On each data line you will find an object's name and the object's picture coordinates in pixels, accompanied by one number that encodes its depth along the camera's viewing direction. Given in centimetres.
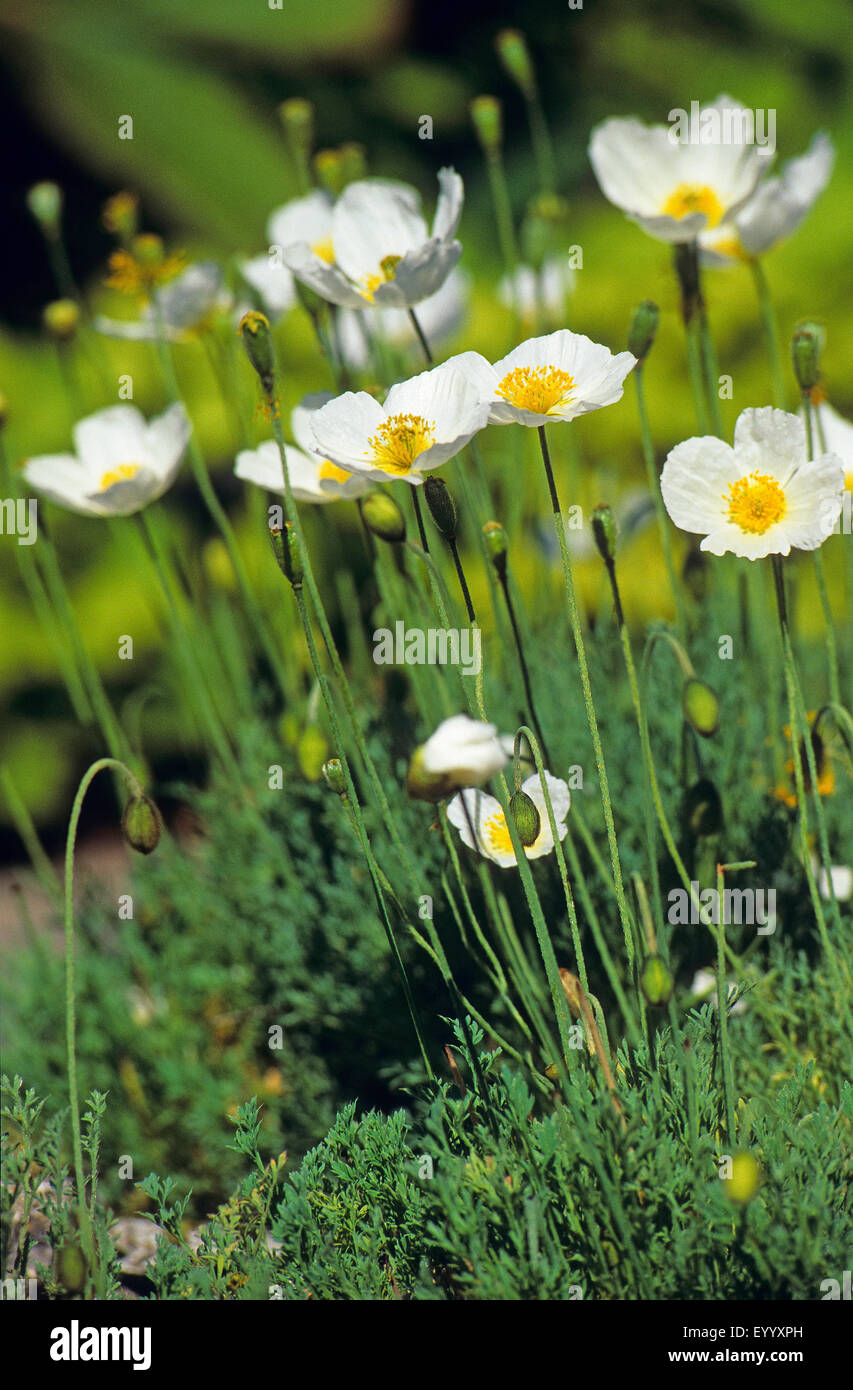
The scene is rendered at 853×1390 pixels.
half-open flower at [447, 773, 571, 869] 127
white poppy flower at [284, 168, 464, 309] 128
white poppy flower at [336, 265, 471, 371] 143
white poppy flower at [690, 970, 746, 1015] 133
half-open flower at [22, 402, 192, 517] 135
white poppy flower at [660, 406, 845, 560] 125
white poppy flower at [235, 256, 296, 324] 142
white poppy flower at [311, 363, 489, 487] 124
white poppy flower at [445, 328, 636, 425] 124
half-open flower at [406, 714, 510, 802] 121
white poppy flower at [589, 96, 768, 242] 136
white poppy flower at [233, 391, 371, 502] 129
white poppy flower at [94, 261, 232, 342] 142
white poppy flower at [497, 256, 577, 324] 151
